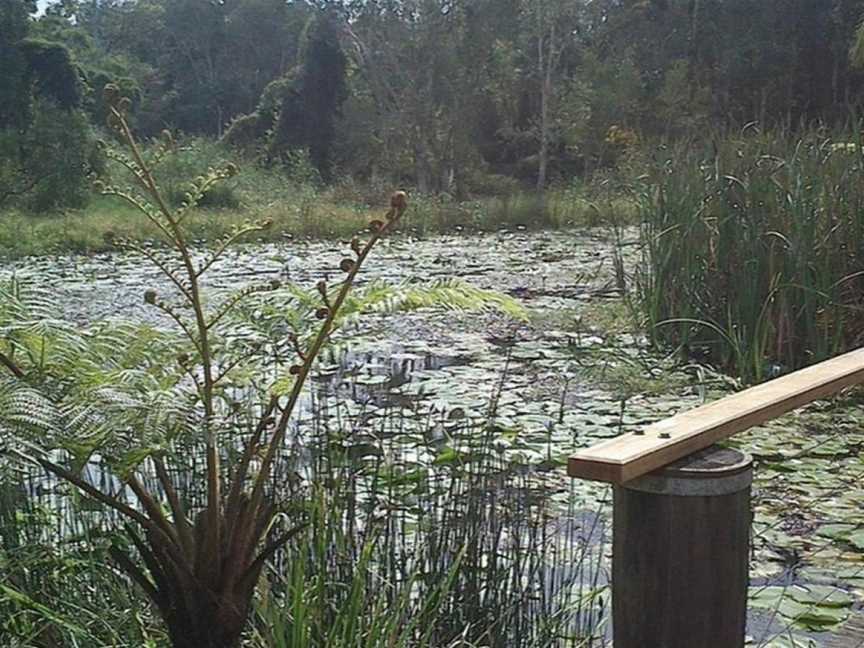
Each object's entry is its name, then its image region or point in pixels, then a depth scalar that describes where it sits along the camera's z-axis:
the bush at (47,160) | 12.16
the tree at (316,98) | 16.70
